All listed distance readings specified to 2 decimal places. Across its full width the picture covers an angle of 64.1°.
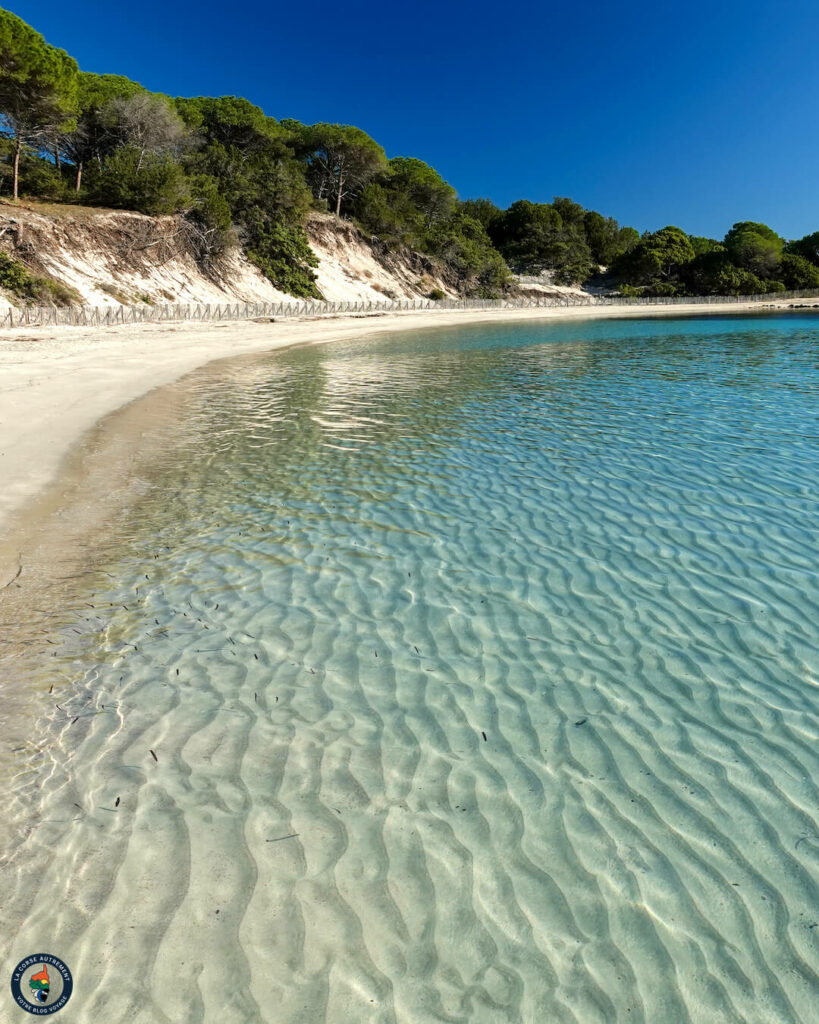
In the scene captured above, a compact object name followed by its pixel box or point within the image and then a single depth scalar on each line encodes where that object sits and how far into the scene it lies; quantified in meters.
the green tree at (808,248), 121.69
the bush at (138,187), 49.09
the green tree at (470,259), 85.62
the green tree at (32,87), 40.16
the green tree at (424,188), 88.25
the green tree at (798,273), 111.12
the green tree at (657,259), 105.75
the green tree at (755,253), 108.06
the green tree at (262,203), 58.38
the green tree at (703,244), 119.88
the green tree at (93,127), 53.88
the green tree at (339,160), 76.00
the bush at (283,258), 58.28
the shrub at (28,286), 34.19
